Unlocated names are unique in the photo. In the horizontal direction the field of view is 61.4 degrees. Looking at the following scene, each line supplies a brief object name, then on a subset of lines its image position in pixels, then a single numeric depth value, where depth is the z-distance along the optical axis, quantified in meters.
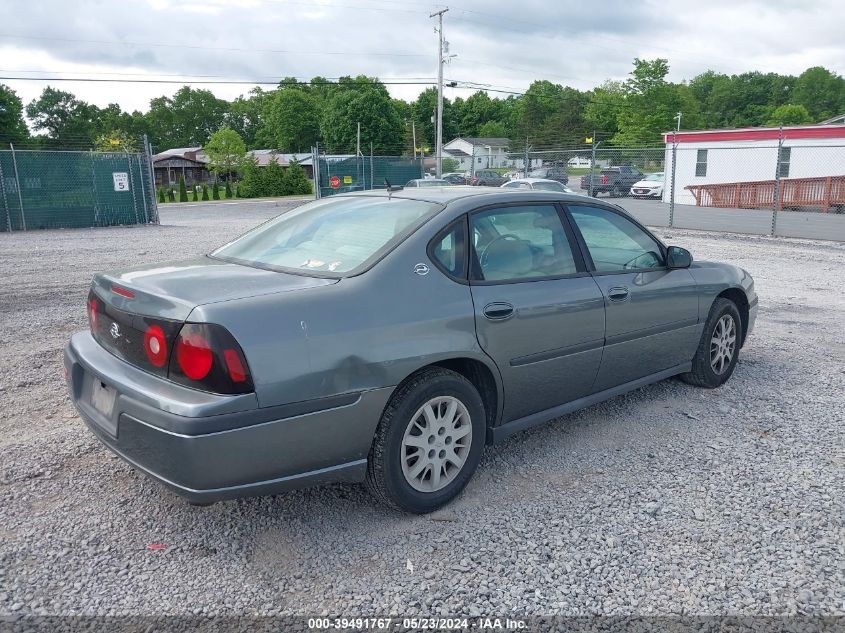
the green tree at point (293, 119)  96.75
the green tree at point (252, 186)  52.72
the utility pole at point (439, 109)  36.28
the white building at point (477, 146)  102.94
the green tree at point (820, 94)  101.38
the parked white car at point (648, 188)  33.72
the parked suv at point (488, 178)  32.25
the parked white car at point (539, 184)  22.40
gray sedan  2.78
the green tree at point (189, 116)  118.56
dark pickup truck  34.59
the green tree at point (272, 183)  52.94
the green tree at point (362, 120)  84.75
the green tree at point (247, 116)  117.62
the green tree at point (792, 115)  91.31
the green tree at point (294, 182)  53.22
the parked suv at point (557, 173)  32.88
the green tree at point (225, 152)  70.94
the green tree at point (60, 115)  88.12
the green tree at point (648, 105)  66.81
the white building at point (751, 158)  28.14
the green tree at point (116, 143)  57.66
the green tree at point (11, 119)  58.66
